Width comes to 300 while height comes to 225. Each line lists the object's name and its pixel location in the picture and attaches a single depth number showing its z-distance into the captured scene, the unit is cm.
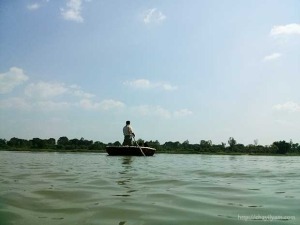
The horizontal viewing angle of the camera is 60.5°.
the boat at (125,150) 1582
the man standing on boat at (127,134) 1641
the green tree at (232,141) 7315
